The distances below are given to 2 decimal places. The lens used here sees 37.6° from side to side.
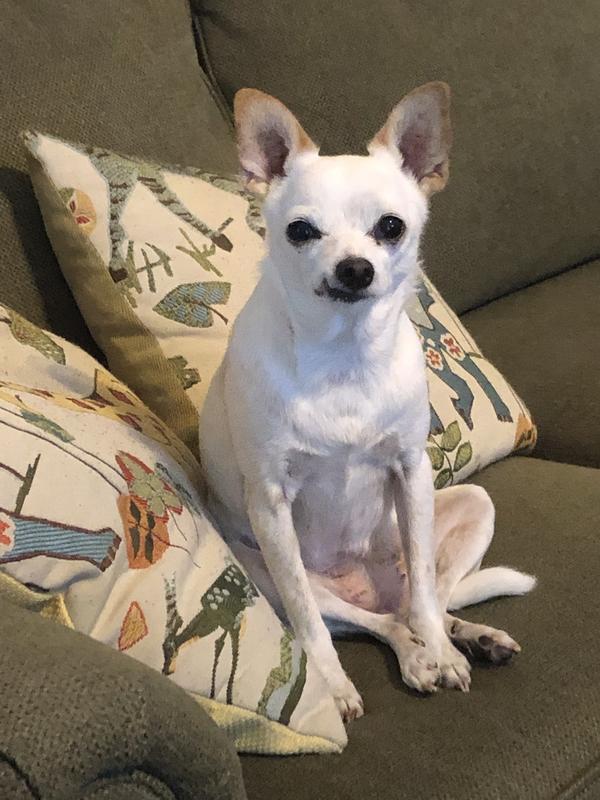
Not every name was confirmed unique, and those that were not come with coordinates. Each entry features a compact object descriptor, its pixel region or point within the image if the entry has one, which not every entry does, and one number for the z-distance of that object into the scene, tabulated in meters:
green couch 0.54
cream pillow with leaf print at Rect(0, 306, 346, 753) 0.73
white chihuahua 0.94
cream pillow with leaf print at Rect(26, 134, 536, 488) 1.17
